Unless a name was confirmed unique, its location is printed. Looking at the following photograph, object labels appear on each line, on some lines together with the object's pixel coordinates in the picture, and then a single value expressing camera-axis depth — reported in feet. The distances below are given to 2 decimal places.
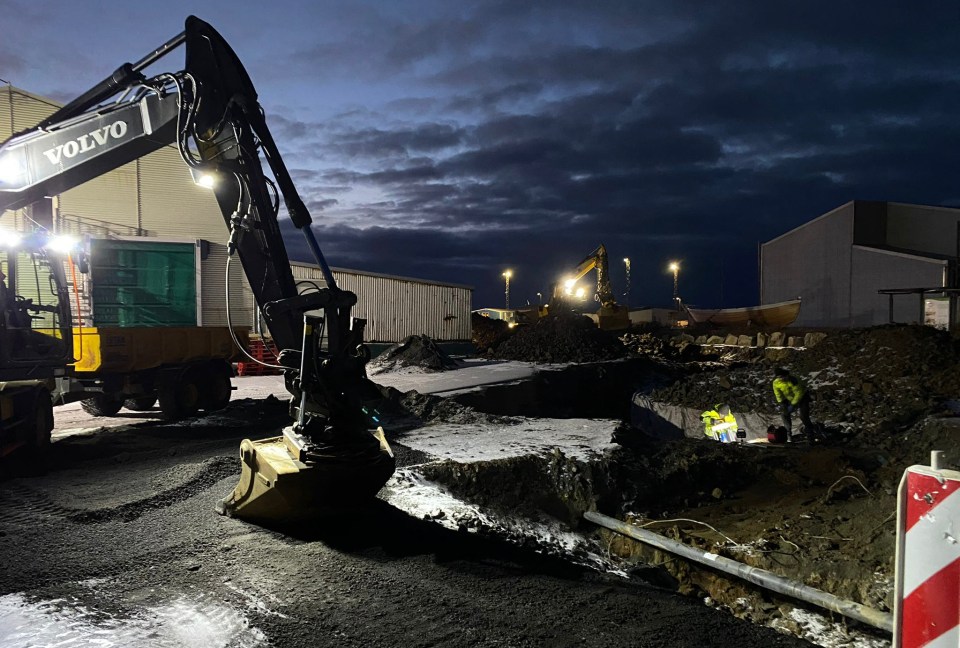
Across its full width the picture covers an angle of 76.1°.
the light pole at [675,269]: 160.15
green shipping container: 52.75
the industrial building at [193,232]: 70.90
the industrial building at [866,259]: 87.10
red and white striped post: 6.87
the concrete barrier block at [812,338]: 67.62
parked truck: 25.80
